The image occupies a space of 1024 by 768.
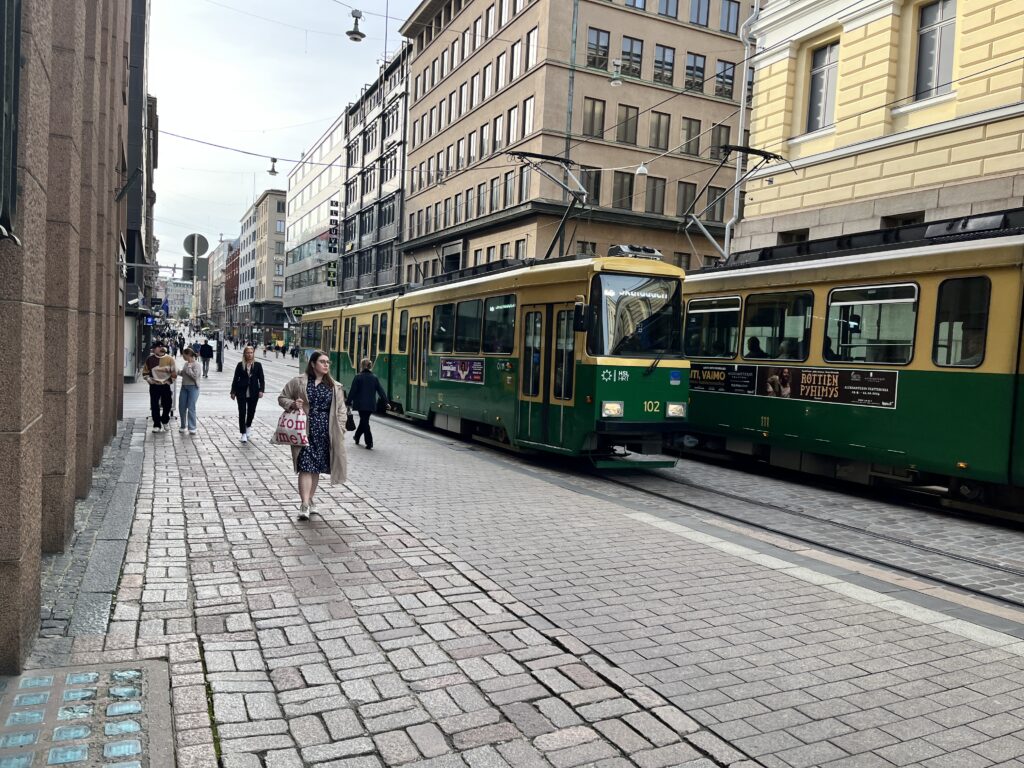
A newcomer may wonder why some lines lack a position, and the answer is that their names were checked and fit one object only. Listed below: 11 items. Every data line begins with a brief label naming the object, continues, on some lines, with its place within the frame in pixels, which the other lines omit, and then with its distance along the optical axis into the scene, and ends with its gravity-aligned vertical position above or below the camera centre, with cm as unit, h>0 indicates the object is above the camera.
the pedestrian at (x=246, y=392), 1511 -111
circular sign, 1645 +164
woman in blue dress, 841 -86
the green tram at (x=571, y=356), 1204 -18
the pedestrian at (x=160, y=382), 1558 -103
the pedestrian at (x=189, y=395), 1577 -126
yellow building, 1552 +520
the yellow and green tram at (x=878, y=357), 975 +2
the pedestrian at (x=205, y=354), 3680 -113
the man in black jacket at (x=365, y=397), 1457 -106
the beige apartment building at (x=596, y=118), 3844 +1113
